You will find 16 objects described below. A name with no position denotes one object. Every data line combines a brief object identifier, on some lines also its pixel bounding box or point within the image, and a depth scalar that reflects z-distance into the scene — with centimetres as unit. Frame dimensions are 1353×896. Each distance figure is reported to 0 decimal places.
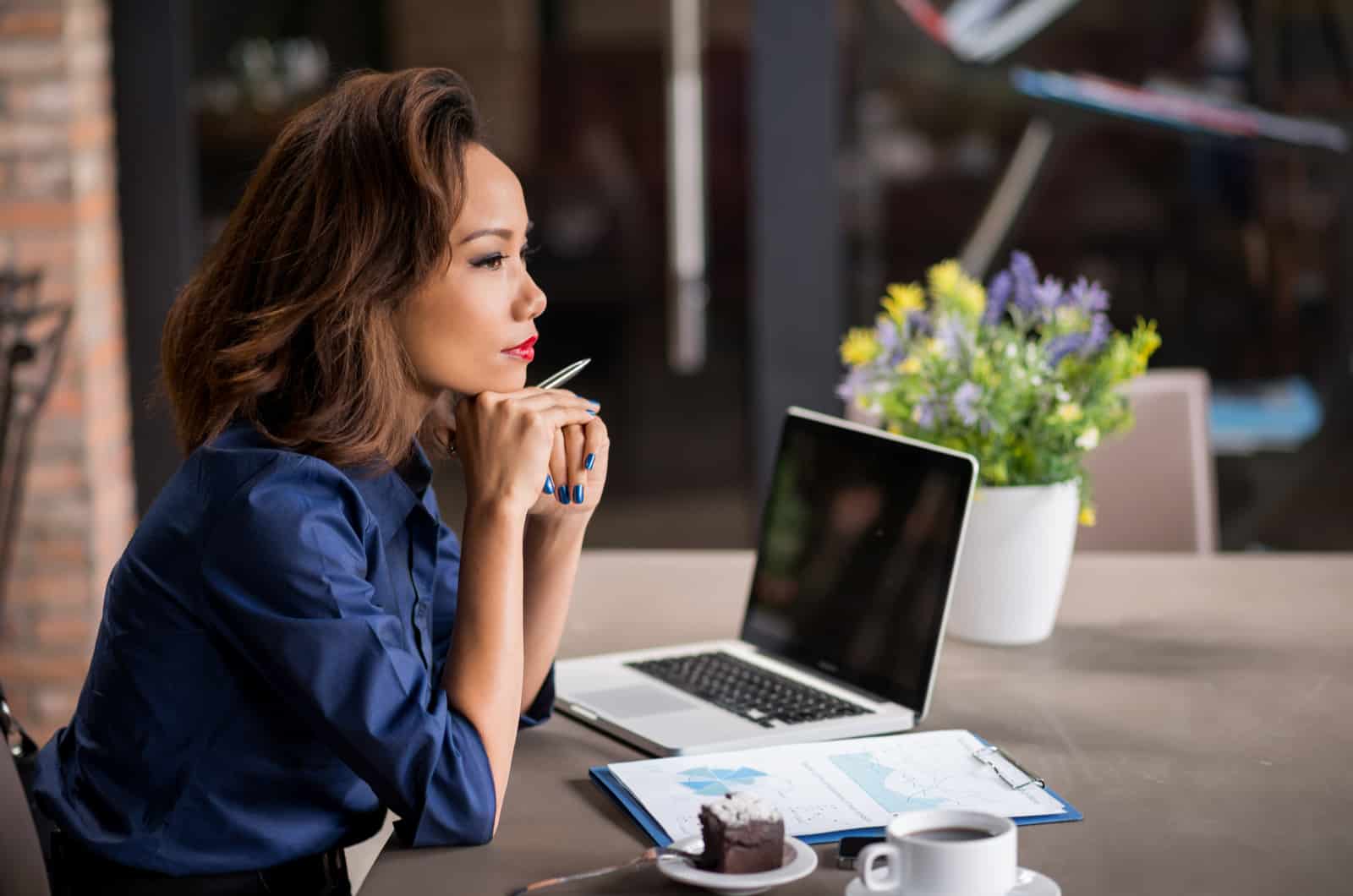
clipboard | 247
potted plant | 287
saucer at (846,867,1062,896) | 235
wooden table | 244
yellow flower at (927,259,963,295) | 291
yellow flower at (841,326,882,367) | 293
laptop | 272
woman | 248
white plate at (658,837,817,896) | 237
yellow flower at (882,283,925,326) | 293
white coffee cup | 231
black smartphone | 242
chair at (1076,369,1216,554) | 348
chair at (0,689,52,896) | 247
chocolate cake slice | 238
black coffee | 234
